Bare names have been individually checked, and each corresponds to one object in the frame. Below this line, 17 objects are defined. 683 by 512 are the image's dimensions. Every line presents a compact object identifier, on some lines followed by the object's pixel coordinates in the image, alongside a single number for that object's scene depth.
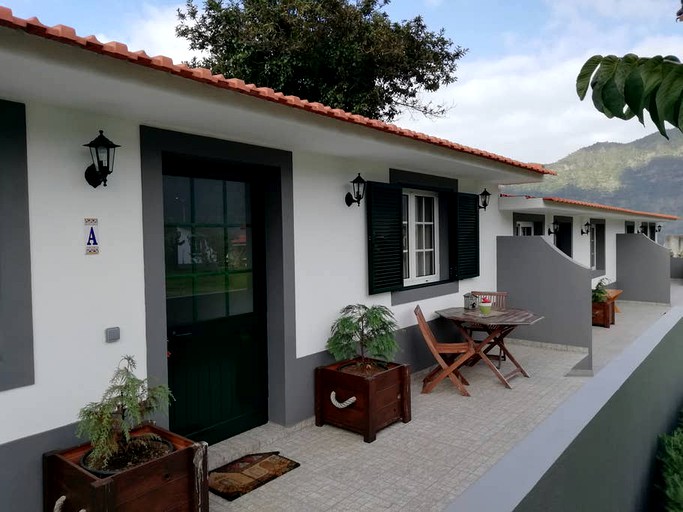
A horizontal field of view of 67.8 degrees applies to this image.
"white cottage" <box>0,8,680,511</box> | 3.09
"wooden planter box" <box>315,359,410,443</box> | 4.76
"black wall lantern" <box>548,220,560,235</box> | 11.31
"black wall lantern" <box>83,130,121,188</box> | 3.40
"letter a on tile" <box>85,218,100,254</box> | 3.50
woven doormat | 3.88
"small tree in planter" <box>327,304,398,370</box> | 5.14
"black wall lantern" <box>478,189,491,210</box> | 8.28
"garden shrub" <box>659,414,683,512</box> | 3.75
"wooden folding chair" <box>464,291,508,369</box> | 6.88
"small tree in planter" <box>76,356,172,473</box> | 3.02
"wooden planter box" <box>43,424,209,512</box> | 2.82
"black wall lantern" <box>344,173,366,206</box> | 5.74
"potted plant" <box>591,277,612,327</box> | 10.81
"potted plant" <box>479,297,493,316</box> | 6.61
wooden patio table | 6.19
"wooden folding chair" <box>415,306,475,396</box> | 6.11
